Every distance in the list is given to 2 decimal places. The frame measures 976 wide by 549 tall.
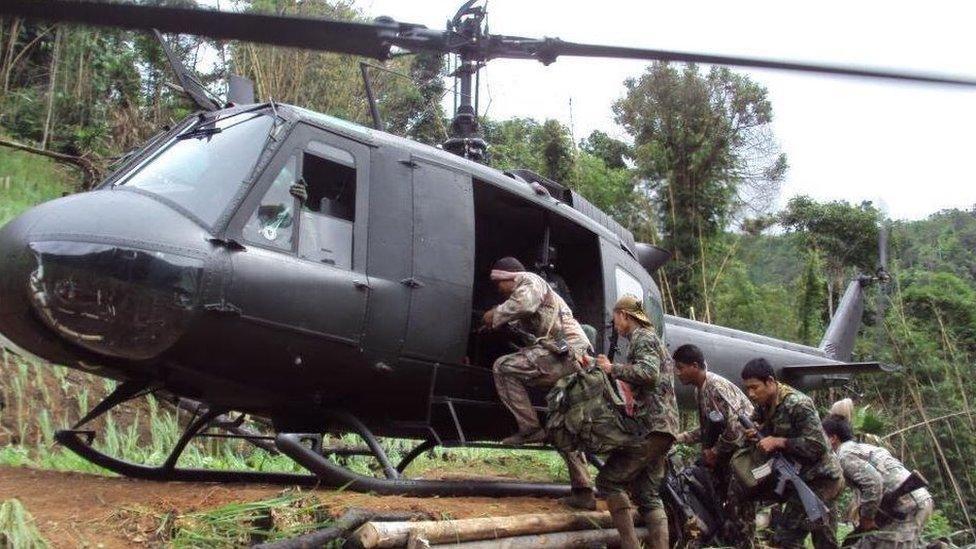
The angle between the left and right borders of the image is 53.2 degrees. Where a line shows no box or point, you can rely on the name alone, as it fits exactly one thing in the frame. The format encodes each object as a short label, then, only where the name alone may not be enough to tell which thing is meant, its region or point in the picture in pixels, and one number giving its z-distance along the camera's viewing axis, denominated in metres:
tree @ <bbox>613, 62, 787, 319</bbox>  22.09
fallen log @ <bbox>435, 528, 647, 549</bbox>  5.50
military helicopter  5.06
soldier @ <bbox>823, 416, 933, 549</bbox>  7.89
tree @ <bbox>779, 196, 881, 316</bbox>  27.58
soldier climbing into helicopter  6.34
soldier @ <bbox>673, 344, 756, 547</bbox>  6.99
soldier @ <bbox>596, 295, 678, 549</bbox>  6.20
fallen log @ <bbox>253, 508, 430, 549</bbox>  4.60
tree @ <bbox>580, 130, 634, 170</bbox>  26.84
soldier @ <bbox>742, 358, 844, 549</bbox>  6.70
